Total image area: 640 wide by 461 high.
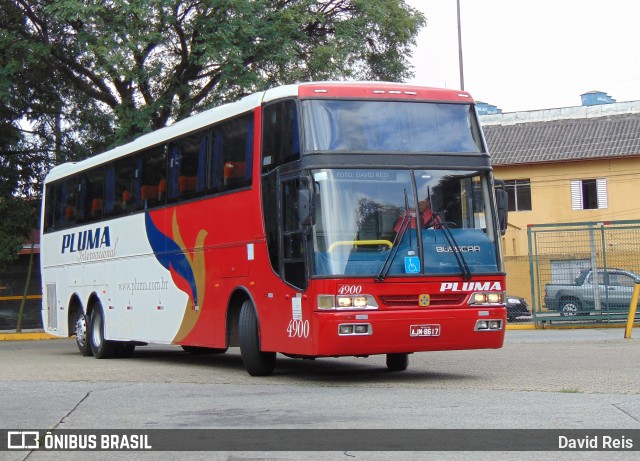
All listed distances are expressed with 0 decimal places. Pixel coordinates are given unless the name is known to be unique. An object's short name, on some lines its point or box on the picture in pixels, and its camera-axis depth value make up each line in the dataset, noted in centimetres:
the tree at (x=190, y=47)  2512
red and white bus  1340
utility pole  4441
